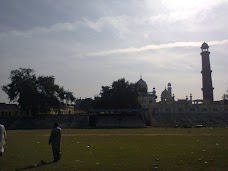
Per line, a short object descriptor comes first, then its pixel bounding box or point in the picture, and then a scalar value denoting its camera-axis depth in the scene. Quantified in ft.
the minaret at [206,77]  237.45
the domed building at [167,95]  289.27
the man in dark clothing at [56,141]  33.62
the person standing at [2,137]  26.14
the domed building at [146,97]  262.68
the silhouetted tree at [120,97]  193.71
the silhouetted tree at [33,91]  173.30
